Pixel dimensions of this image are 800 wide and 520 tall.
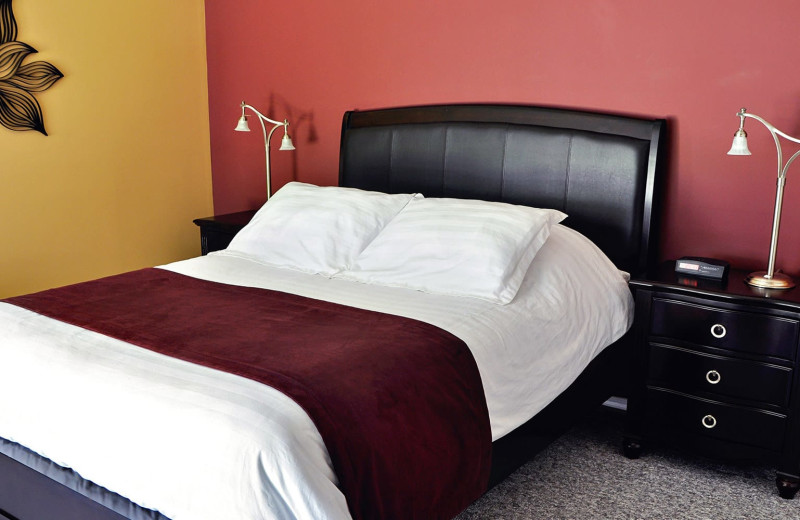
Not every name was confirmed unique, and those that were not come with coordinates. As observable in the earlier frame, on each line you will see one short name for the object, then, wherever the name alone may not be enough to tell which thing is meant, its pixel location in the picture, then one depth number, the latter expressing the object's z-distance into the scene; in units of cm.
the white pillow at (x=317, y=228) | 275
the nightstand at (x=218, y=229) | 354
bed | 150
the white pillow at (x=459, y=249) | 236
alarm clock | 248
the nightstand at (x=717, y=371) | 231
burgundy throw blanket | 157
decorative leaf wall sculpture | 323
